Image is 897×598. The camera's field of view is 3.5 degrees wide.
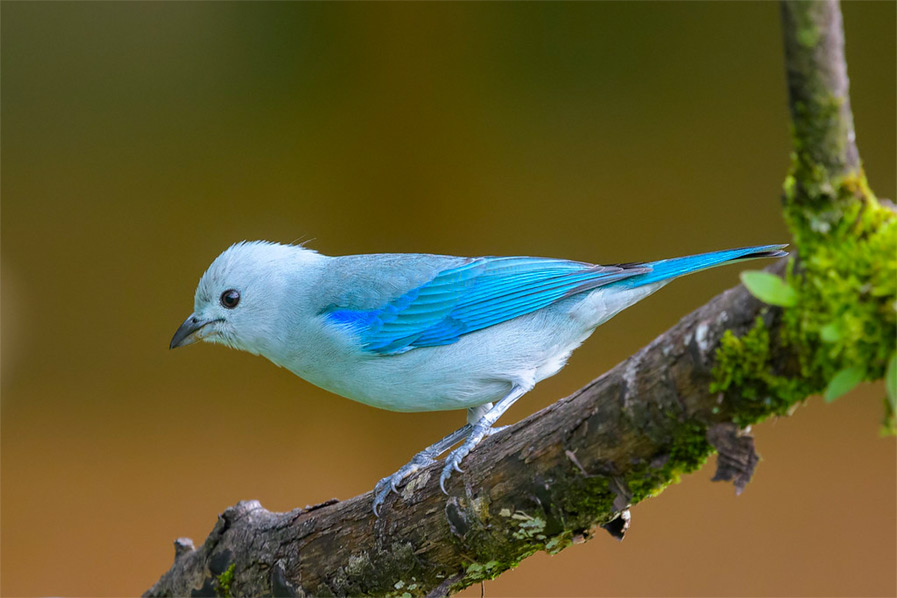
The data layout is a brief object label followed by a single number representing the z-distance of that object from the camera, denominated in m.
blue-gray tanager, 3.66
